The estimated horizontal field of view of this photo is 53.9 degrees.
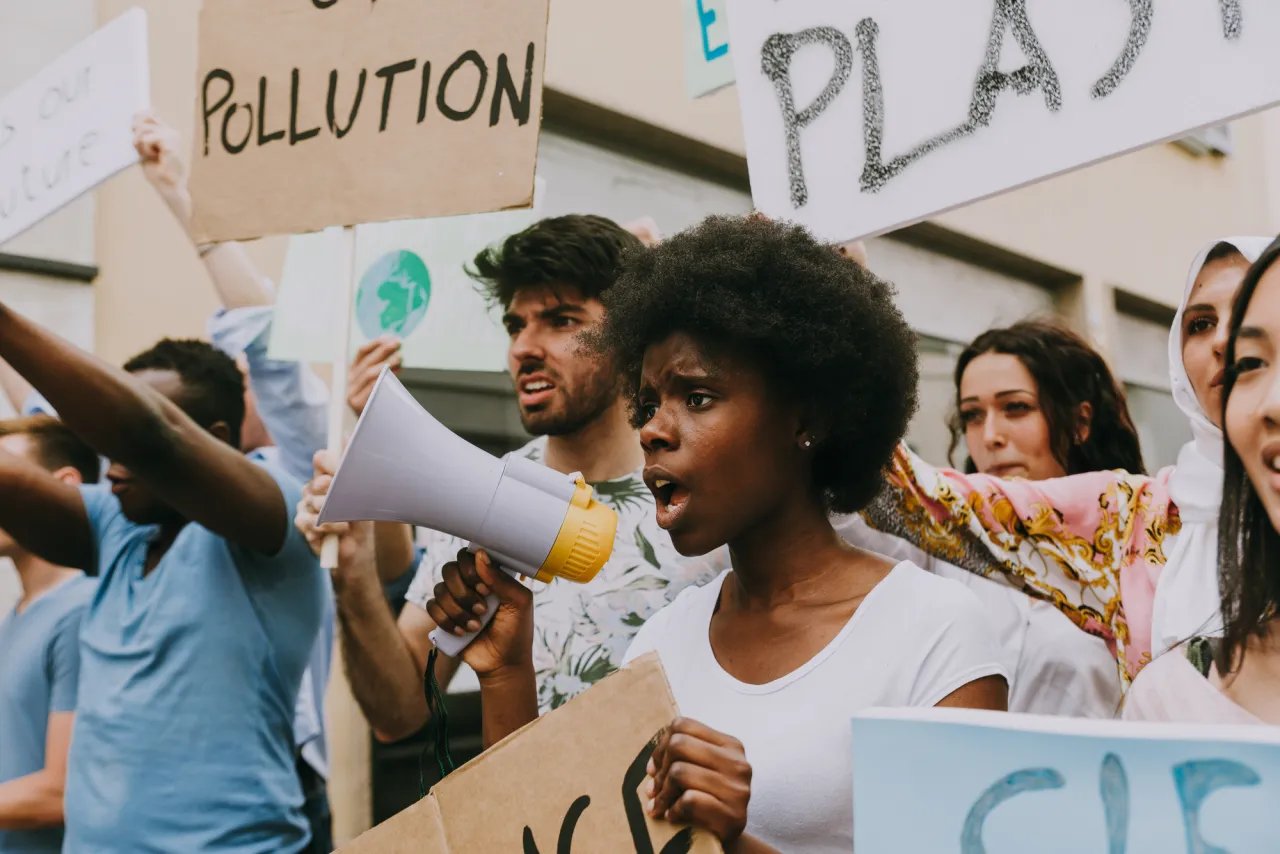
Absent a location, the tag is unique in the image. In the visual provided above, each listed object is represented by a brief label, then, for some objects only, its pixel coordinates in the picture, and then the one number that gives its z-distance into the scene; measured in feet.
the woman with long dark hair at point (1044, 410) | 7.86
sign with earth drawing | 8.14
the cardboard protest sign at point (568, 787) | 3.93
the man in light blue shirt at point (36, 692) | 7.63
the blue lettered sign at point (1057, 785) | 2.80
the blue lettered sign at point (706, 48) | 7.06
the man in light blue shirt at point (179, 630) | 6.51
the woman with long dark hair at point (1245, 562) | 3.58
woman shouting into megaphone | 4.25
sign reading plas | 4.65
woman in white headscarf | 4.82
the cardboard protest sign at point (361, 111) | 5.87
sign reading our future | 8.14
